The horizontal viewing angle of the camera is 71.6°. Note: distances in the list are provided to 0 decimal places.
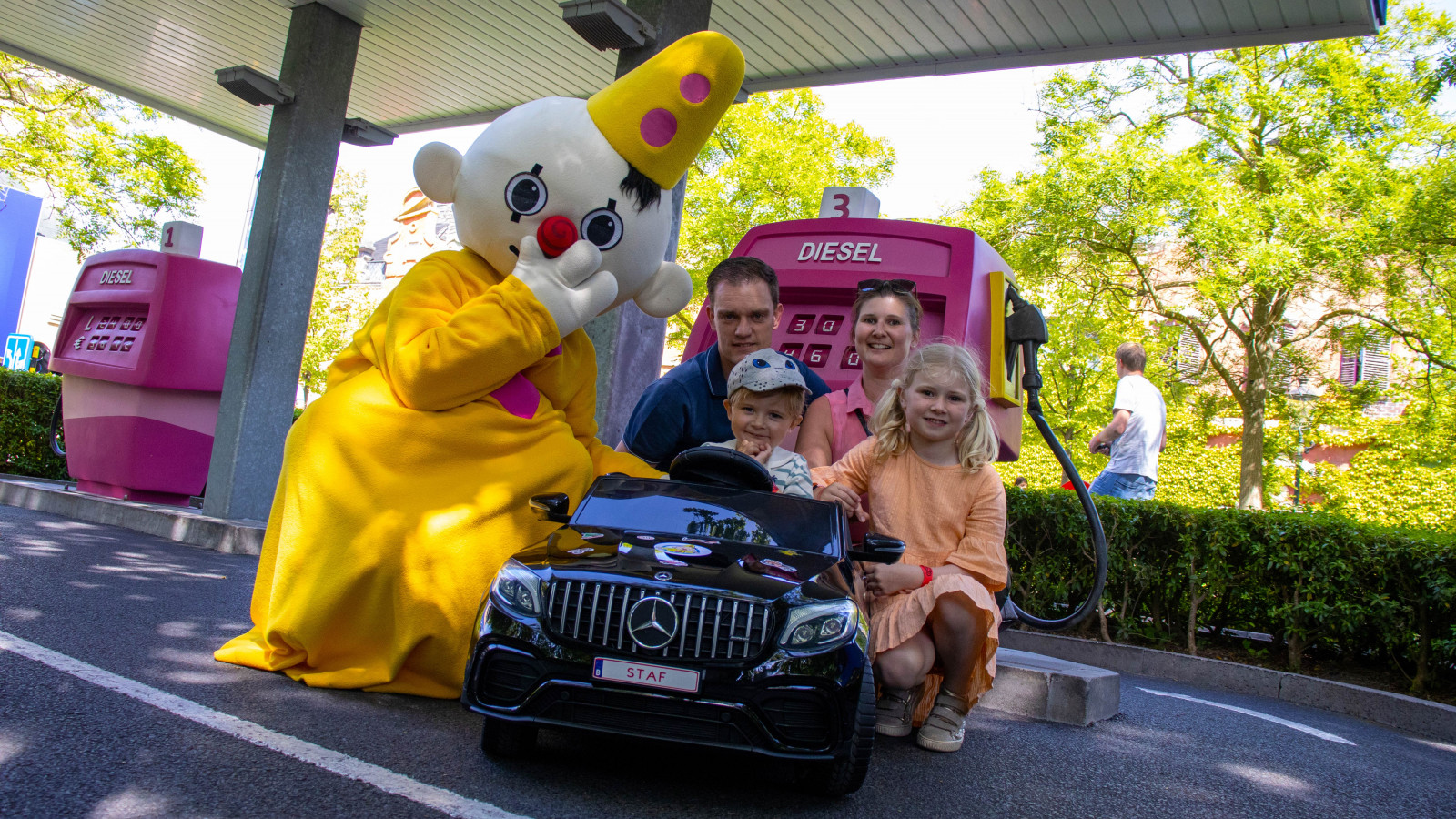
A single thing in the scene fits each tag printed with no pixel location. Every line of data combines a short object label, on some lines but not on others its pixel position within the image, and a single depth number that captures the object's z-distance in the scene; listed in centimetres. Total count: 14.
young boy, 388
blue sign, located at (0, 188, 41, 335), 3084
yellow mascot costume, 354
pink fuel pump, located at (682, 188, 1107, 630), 576
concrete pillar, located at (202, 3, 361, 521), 820
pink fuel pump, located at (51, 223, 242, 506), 848
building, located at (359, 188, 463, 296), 5488
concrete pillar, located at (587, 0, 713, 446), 637
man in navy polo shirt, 447
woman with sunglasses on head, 458
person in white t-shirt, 829
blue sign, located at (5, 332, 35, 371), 2928
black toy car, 272
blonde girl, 374
